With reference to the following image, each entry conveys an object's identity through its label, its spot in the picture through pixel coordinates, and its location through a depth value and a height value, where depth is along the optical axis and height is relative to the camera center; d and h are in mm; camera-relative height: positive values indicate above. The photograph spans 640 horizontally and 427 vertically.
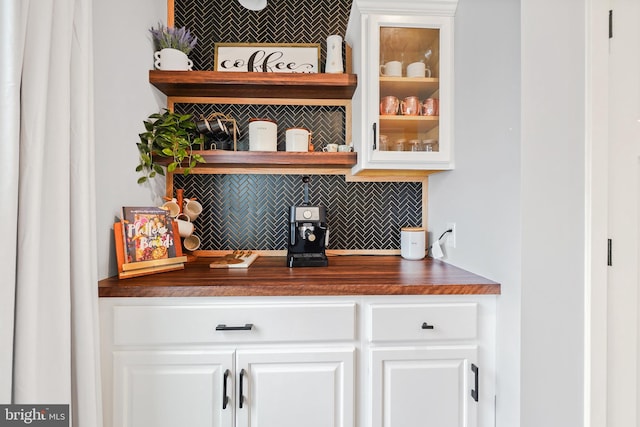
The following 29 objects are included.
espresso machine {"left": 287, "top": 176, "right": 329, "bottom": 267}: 1469 -135
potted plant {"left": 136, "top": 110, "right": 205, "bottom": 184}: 1417 +303
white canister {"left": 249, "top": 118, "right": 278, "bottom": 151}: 1536 +366
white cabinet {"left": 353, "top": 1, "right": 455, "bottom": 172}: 1390 +558
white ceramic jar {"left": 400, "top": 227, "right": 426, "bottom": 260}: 1633 -209
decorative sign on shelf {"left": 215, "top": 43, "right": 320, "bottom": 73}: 1678 +842
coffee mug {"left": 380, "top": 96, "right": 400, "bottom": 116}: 1433 +481
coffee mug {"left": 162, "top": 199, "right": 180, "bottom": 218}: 1541 -4
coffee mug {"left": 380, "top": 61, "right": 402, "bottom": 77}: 1419 +650
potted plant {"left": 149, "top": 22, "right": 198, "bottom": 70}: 1492 +821
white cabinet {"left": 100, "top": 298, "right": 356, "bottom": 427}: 1077 -577
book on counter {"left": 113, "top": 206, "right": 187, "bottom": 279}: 1206 -155
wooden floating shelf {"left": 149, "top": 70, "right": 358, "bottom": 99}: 1473 +624
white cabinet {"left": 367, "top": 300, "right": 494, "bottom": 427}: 1116 -601
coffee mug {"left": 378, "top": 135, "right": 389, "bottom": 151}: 1436 +301
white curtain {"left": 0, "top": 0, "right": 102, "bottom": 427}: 765 -7
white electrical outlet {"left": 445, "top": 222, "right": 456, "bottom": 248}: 1438 -156
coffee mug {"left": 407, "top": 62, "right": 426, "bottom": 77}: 1434 +654
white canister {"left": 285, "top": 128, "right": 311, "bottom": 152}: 1546 +340
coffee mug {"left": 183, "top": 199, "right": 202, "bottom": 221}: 1624 -13
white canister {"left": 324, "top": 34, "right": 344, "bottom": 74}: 1552 +786
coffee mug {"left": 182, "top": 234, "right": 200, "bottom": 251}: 1645 -203
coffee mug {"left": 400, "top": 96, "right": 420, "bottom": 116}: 1453 +478
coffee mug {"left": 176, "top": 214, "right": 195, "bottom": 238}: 1577 -102
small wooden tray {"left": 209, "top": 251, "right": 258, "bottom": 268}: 1408 -269
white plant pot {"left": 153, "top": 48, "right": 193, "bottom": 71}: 1491 +736
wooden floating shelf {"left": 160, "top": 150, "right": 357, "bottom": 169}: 1500 +241
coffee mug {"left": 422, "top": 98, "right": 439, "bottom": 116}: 1428 +473
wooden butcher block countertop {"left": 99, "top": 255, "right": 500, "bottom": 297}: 1085 -295
